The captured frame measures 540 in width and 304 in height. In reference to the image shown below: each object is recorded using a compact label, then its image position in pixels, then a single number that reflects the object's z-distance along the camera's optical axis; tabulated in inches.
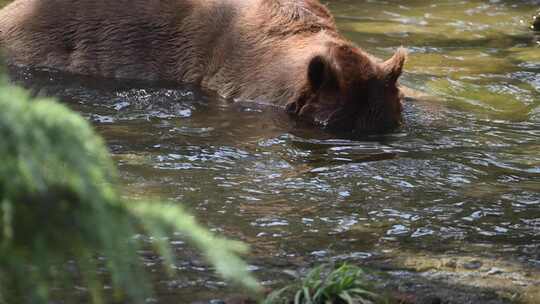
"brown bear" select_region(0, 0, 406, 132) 664.4
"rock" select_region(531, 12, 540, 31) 934.9
